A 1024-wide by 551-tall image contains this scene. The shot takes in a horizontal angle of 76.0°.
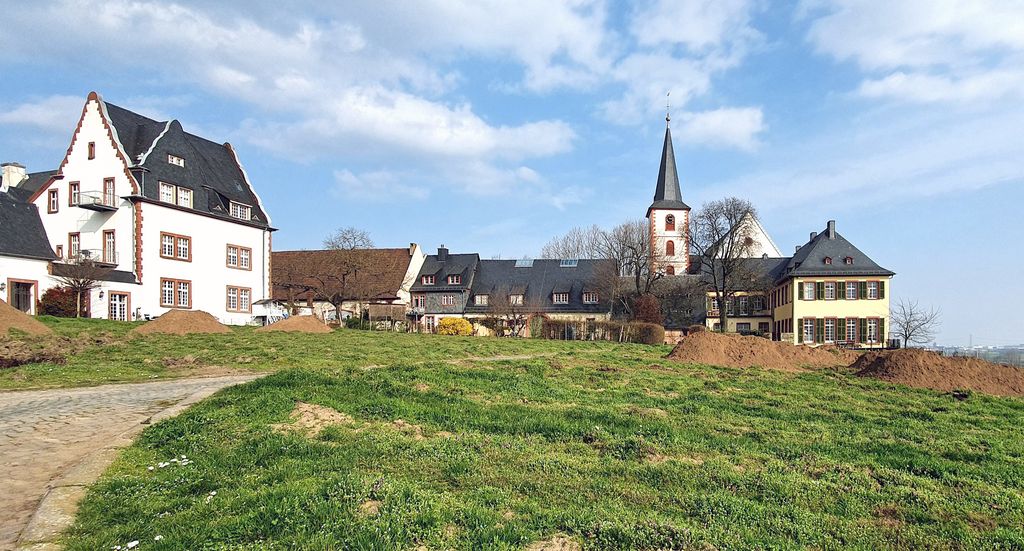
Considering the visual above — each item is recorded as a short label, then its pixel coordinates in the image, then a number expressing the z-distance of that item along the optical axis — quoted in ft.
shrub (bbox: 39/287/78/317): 112.98
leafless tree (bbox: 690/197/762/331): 185.16
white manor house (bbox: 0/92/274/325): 121.39
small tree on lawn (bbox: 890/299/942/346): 160.66
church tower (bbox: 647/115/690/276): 240.32
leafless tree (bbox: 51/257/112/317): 113.29
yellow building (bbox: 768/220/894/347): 176.04
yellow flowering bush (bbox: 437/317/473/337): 159.43
